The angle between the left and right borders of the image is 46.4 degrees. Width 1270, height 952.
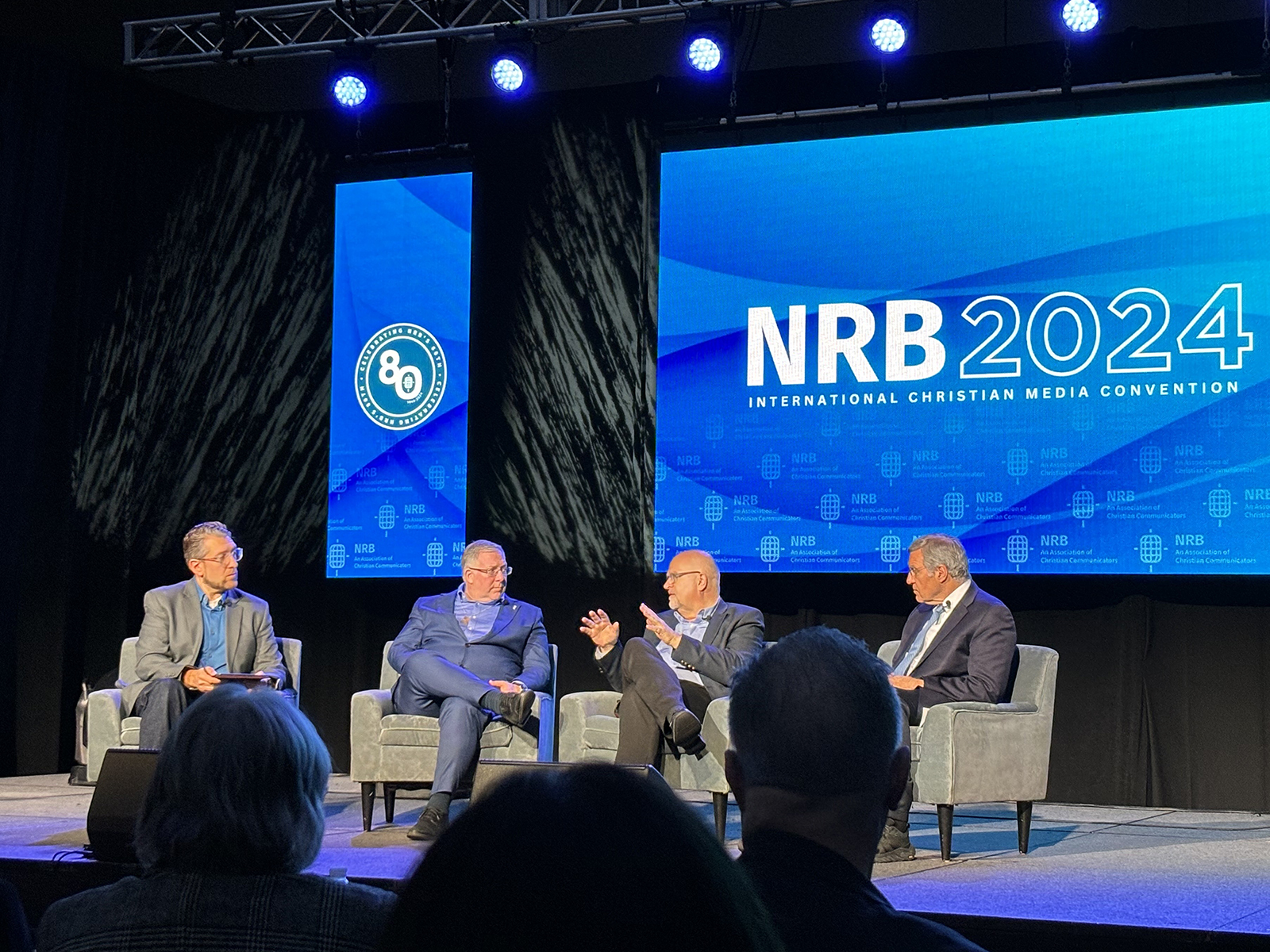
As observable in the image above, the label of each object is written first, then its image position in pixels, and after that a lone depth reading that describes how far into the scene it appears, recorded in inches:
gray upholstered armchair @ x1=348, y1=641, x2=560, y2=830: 193.5
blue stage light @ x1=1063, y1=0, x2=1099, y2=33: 216.4
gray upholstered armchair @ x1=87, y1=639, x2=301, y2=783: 193.8
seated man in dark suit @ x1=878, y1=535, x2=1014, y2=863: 177.6
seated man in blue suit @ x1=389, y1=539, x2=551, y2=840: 187.9
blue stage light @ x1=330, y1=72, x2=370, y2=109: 253.0
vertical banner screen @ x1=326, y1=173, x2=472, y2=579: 271.6
